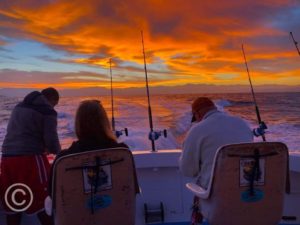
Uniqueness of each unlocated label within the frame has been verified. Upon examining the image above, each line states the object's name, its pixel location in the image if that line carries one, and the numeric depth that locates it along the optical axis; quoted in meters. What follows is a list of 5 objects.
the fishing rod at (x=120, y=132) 2.01
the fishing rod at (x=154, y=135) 1.98
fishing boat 1.93
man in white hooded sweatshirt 1.21
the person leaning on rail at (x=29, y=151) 1.45
